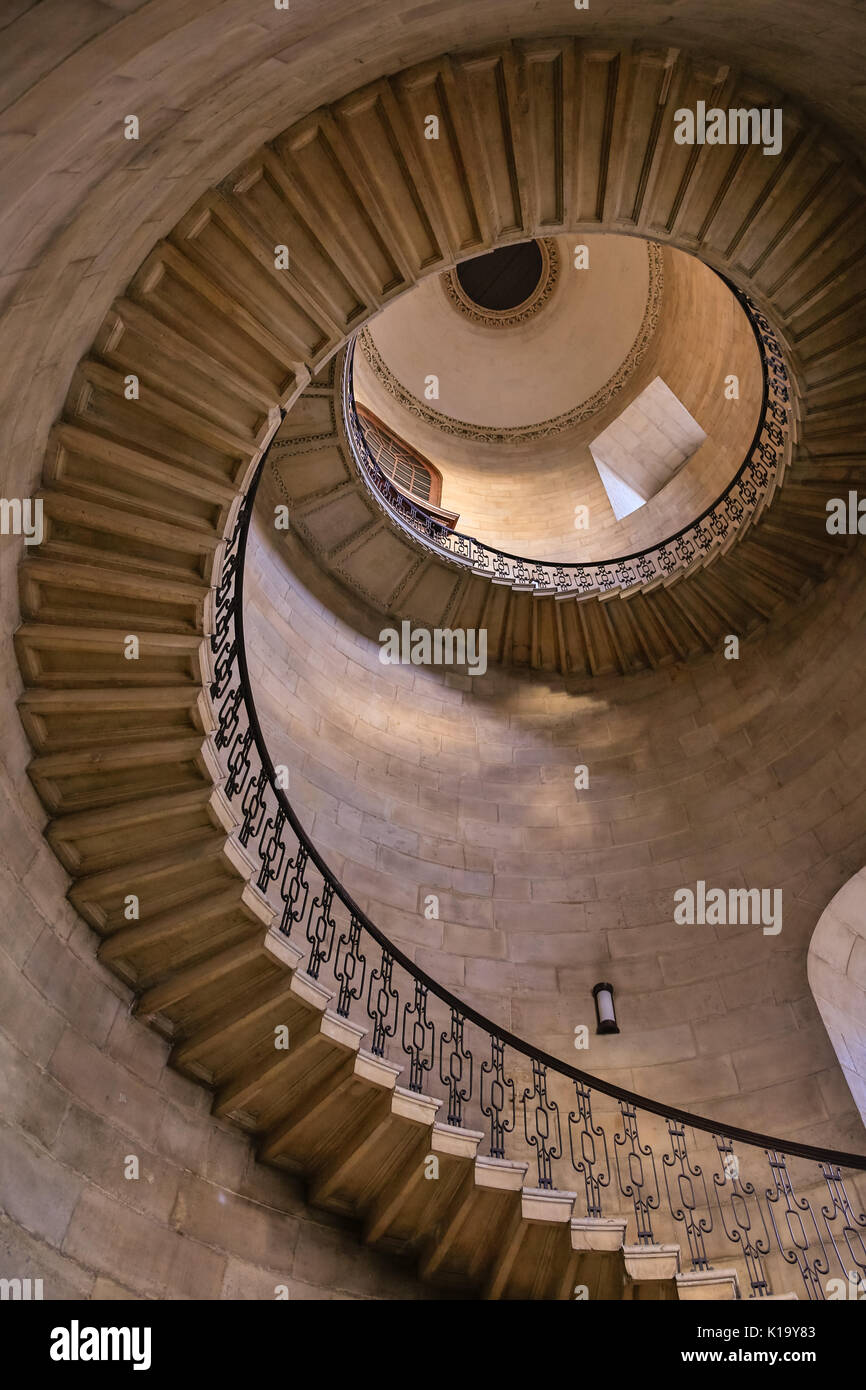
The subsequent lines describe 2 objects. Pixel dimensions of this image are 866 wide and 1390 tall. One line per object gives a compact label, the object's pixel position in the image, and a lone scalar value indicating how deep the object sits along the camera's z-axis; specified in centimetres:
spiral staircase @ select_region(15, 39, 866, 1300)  519
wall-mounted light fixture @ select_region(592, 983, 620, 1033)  749
